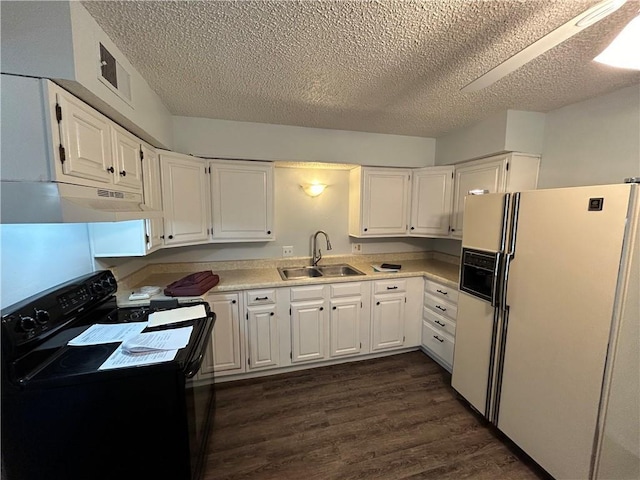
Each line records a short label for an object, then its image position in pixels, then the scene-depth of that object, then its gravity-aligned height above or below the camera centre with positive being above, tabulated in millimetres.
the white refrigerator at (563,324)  1238 -591
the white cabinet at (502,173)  2271 +398
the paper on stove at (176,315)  1503 -624
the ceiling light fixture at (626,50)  955 +658
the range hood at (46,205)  913 +18
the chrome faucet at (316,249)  3037 -413
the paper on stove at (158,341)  1188 -629
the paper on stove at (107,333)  1240 -623
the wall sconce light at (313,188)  2950 +290
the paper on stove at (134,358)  1076 -629
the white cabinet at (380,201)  2928 +158
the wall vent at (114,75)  1220 +688
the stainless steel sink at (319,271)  2907 -644
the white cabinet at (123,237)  1681 -177
